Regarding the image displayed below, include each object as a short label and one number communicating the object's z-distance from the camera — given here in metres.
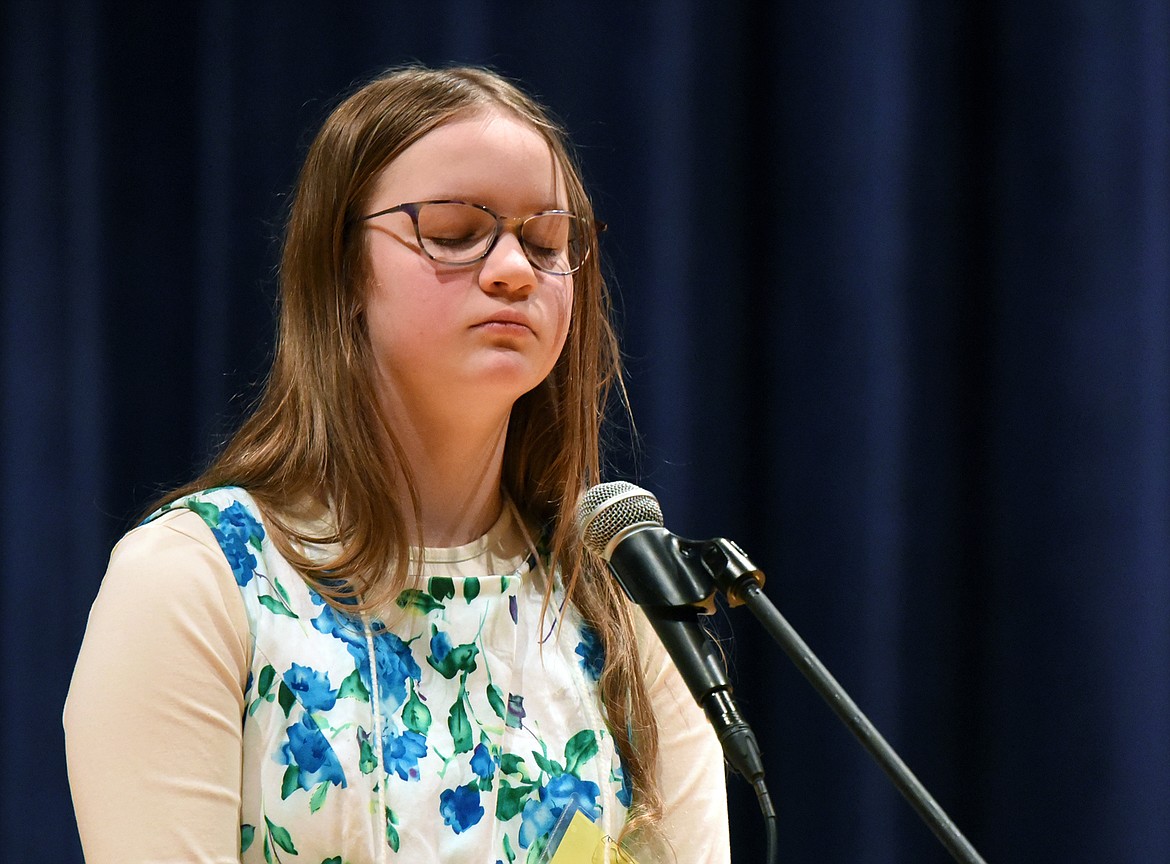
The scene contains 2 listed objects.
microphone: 4.55
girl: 4.73
